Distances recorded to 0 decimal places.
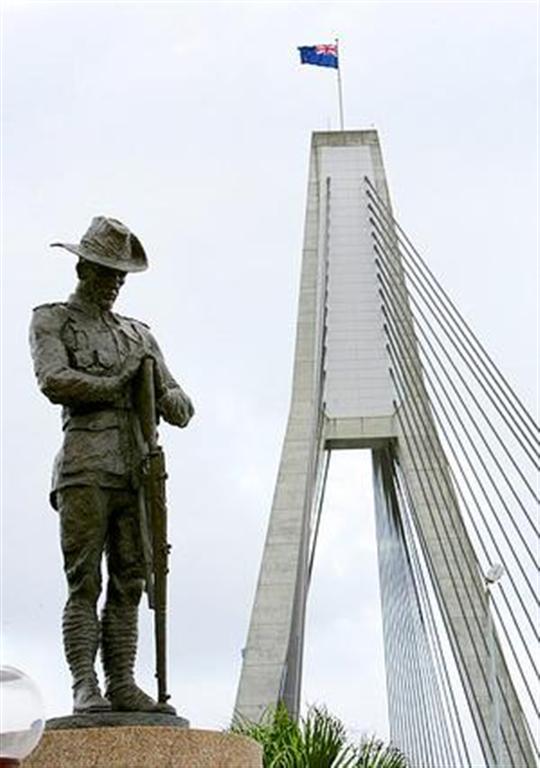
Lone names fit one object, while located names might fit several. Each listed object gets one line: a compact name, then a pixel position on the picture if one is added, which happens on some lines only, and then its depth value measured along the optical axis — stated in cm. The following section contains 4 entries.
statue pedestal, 564
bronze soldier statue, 642
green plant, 1090
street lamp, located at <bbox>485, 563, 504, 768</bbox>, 2184
